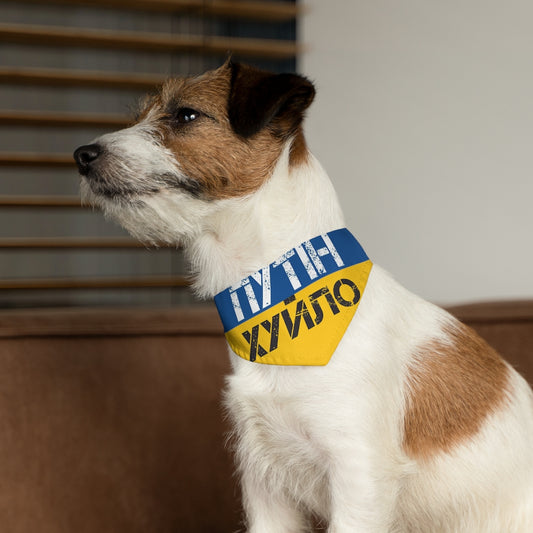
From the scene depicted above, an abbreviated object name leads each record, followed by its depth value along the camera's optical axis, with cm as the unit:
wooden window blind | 371
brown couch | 150
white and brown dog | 105
